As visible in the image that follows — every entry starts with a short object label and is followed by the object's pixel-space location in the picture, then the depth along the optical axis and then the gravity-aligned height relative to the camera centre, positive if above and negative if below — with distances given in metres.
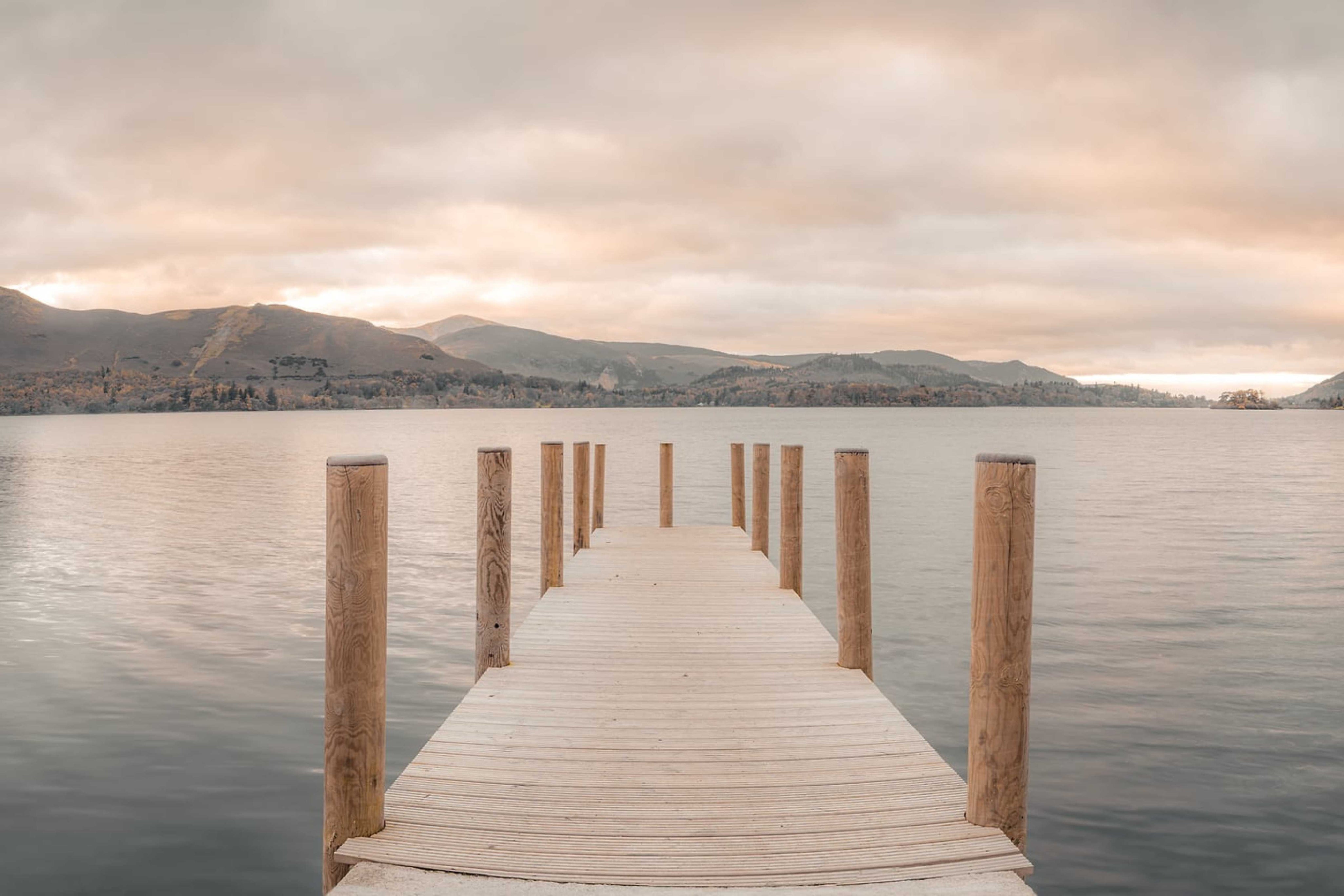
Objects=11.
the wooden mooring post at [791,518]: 10.01 -1.20
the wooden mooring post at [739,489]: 16.64 -1.46
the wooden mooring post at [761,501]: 12.93 -1.29
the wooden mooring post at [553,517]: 10.38 -1.21
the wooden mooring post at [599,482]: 16.83 -1.32
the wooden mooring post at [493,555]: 6.62 -1.07
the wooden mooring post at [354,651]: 3.92 -1.08
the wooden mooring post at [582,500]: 13.32 -1.33
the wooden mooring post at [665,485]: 16.67 -1.37
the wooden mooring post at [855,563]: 6.79 -1.16
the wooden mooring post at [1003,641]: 4.01 -1.05
